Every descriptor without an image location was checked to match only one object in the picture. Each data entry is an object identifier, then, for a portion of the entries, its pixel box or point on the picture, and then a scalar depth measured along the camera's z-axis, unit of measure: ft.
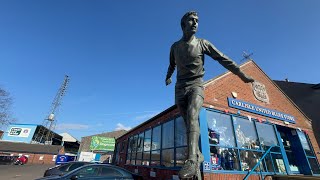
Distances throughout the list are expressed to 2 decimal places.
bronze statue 6.22
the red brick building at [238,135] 21.79
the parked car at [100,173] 17.74
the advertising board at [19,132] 115.46
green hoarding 104.66
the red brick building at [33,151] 100.72
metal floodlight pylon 128.05
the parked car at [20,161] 79.50
